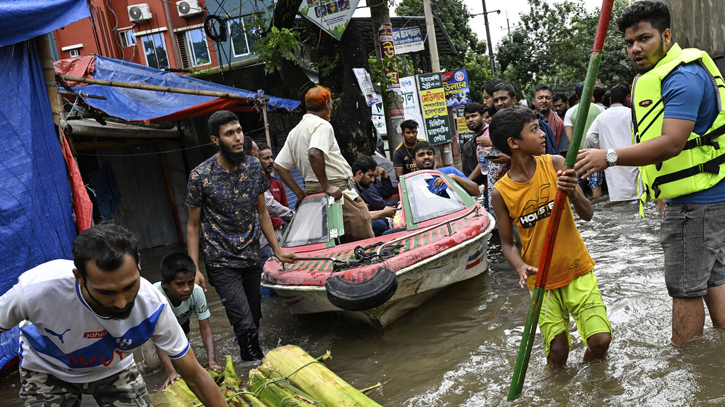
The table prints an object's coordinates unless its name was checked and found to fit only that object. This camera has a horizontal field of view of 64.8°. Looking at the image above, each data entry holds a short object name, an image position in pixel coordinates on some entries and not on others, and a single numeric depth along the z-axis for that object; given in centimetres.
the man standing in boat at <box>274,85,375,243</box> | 597
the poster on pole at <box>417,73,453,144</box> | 1486
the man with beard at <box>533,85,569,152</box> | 808
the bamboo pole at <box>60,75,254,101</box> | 614
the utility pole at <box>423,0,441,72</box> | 1559
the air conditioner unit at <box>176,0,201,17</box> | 1961
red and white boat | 481
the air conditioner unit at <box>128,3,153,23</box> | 1981
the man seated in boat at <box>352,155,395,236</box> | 734
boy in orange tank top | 331
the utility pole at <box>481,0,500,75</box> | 3594
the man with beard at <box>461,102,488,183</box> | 704
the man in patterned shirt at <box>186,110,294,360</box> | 478
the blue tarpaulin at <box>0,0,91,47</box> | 488
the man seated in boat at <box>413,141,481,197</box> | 671
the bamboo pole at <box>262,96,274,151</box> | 946
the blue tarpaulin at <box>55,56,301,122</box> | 910
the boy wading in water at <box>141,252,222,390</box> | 429
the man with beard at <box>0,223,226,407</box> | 222
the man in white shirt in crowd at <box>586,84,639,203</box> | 823
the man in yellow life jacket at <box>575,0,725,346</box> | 295
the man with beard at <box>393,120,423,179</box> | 825
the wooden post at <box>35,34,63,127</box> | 545
